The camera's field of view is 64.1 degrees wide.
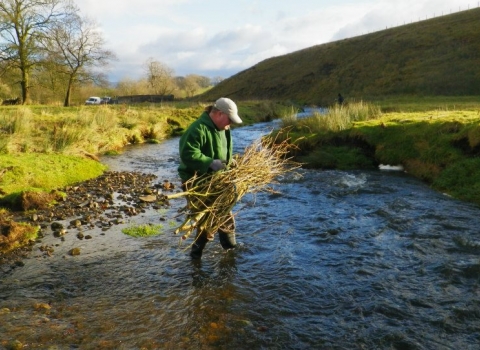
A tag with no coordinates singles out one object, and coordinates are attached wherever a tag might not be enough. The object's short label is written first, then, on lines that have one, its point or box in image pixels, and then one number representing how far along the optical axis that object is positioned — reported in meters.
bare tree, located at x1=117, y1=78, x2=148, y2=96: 68.88
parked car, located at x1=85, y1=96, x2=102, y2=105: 65.62
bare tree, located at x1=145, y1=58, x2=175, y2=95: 69.88
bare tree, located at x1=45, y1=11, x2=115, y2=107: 34.97
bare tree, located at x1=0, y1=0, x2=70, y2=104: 32.00
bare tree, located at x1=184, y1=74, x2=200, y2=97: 91.25
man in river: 5.94
